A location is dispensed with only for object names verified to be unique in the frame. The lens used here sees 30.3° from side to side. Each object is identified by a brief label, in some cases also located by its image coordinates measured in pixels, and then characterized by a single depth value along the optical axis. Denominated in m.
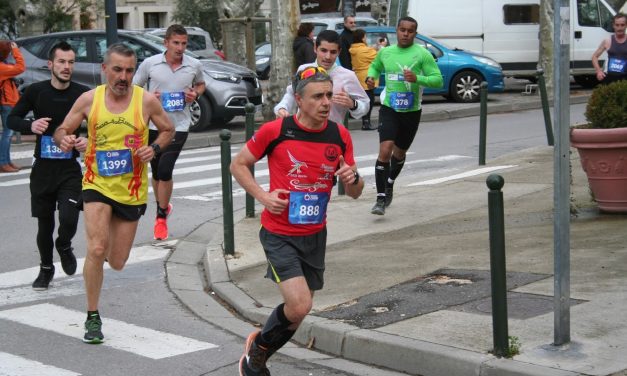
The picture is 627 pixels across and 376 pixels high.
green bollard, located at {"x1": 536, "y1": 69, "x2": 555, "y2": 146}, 16.70
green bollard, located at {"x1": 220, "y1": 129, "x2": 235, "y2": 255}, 10.00
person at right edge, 15.28
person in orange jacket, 16.25
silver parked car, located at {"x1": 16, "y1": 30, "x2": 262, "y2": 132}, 20.42
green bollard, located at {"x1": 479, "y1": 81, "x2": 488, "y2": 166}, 15.29
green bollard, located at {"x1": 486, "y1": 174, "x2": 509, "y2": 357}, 6.46
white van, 27.55
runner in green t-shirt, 11.41
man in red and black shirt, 6.35
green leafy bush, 10.40
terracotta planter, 10.33
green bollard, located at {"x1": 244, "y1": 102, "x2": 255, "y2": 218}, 11.16
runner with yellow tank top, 7.60
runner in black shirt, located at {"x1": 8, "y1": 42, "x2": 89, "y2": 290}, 8.91
